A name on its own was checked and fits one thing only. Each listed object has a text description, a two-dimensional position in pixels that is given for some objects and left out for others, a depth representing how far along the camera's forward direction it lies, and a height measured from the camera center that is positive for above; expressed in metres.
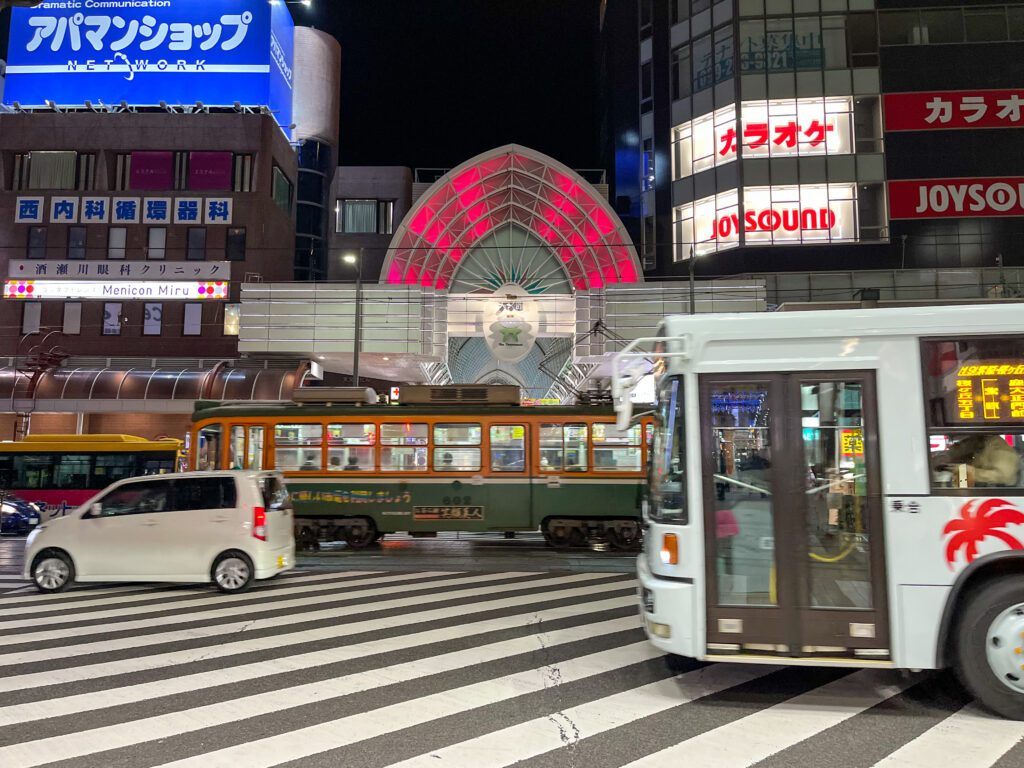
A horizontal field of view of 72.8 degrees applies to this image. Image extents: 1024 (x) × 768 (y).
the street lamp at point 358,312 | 26.09 +4.94
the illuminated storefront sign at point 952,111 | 31.55 +14.94
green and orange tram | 12.99 -0.44
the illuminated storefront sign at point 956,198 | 31.30 +10.85
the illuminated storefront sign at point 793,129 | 32.50 +14.55
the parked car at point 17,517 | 17.14 -1.88
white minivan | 9.07 -1.20
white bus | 4.82 -0.41
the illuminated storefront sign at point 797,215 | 32.38 +10.42
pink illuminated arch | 33.91 +11.23
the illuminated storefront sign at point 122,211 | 36.34 +12.16
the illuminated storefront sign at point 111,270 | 35.56 +8.81
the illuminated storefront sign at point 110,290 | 35.44 +7.77
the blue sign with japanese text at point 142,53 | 38.50 +21.79
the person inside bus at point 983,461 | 4.89 -0.17
